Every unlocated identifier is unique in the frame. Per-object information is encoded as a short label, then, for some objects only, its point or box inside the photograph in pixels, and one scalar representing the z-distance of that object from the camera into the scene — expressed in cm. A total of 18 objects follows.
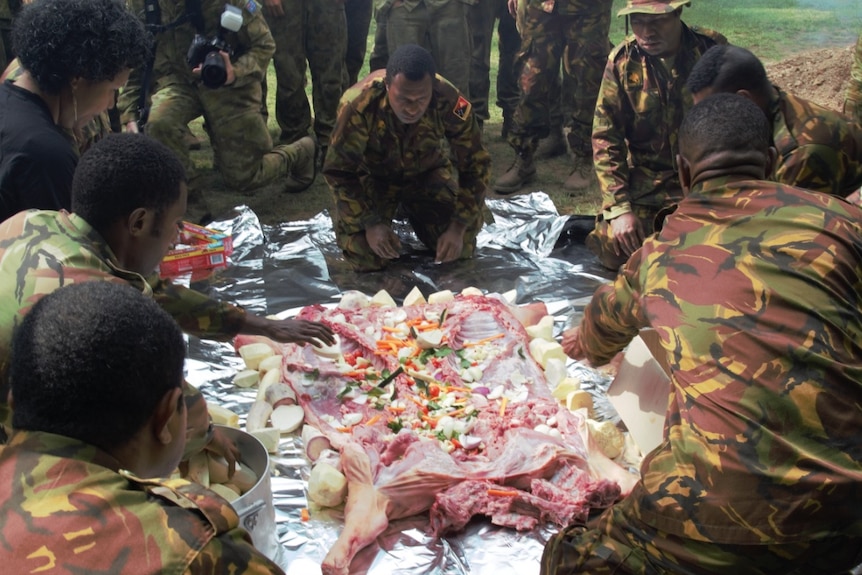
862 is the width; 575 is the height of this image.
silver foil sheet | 285
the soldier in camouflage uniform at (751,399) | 207
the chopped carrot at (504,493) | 298
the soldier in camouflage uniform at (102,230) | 217
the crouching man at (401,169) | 480
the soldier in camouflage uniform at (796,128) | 365
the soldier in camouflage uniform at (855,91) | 572
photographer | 566
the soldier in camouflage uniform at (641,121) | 479
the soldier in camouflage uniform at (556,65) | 674
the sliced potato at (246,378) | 376
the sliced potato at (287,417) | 342
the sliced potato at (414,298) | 432
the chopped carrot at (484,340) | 393
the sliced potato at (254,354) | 386
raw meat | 296
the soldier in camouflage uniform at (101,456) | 141
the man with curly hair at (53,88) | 291
